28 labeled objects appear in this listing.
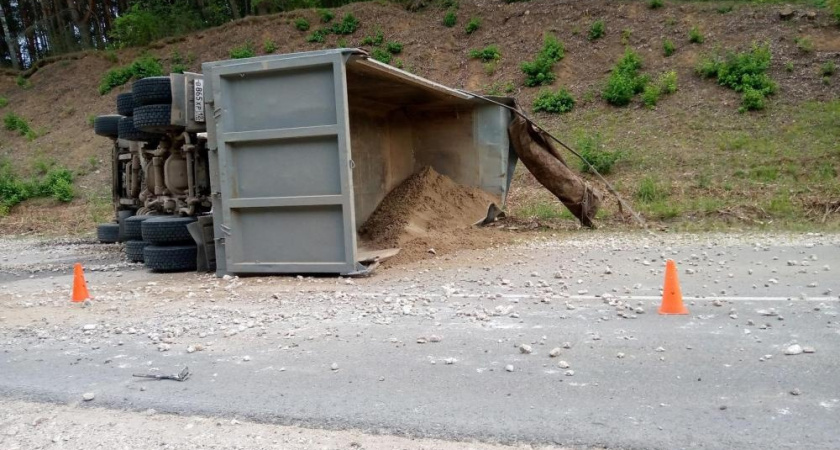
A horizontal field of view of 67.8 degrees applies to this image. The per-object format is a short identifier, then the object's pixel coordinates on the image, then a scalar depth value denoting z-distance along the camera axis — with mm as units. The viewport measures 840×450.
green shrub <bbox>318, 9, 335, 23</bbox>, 26531
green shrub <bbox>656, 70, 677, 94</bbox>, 17672
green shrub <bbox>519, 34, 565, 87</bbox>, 19812
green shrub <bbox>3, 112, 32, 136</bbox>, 25422
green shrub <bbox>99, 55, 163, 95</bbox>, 26906
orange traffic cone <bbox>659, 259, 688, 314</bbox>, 5195
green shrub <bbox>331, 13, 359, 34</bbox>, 25609
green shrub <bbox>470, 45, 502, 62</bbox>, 21548
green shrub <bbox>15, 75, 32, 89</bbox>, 29203
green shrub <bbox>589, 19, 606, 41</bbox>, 21000
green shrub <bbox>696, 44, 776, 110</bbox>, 16469
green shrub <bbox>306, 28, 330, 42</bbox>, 25734
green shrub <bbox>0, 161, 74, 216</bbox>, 19547
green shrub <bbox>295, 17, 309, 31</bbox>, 26422
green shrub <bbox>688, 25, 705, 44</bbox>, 19461
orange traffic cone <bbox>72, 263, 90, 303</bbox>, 6699
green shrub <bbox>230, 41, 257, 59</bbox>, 25531
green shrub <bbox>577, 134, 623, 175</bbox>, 15008
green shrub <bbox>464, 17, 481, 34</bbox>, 23338
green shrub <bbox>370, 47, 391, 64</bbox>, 22705
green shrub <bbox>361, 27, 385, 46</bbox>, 24300
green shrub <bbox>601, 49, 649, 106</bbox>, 17875
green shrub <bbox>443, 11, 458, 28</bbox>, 24031
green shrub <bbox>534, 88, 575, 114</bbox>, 18453
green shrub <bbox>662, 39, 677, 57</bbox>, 19375
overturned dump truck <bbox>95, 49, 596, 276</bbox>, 7352
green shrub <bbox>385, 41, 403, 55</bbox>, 23297
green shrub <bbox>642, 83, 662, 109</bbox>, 17406
